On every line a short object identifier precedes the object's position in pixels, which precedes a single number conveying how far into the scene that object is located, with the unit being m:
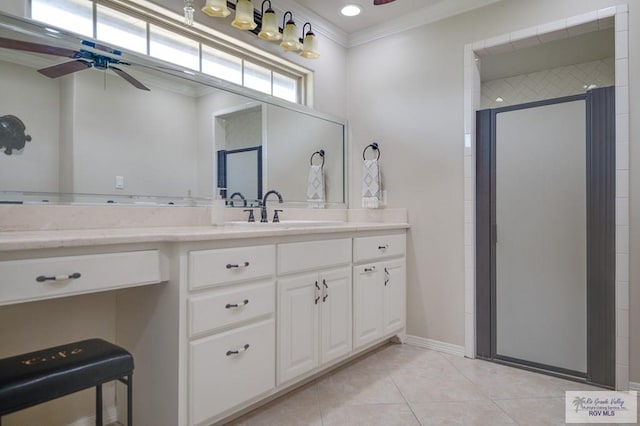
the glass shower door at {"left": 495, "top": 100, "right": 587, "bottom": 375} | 2.35
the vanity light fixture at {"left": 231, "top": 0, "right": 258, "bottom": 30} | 2.28
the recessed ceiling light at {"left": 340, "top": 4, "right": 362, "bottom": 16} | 2.84
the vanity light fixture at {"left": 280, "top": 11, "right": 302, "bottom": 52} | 2.60
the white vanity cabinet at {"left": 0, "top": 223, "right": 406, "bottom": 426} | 1.33
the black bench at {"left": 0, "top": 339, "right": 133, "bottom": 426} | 1.08
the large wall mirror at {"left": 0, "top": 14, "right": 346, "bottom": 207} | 1.59
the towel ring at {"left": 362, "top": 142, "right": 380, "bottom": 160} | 3.15
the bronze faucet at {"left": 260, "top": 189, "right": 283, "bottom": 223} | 2.47
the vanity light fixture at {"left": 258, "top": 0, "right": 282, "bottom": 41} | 2.45
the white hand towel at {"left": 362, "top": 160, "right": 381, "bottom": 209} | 3.07
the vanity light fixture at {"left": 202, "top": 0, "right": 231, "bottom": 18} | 2.12
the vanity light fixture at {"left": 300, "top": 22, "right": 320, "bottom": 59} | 2.77
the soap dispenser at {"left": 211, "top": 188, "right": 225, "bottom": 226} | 2.21
